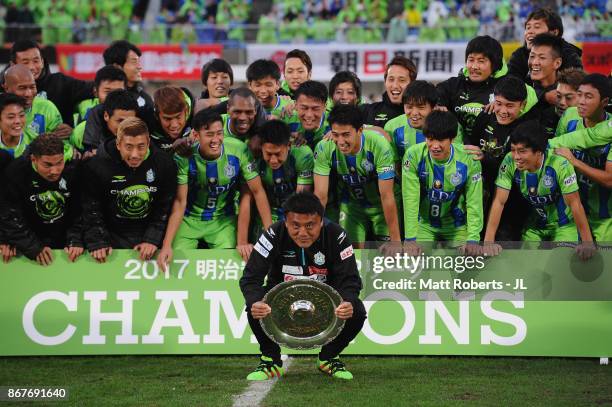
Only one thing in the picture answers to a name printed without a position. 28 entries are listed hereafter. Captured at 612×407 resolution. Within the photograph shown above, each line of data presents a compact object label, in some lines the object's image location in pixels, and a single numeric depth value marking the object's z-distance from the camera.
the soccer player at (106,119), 16.20
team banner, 15.06
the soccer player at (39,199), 15.25
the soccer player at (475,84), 17.44
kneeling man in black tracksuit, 13.09
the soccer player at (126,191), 15.52
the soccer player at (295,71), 19.16
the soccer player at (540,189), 15.41
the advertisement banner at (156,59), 46.47
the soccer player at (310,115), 16.86
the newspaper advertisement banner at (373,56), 45.53
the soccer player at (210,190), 15.98
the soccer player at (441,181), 15.48
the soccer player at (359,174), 15.75
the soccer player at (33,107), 17.61
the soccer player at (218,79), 18.69
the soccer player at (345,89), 17.91
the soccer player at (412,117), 16.47
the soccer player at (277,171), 15.74
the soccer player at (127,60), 19.30
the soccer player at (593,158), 16.00
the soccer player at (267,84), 17.78
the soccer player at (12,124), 16.27
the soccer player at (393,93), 17.80
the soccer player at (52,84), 19.25
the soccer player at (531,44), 18.41
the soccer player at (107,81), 17.81
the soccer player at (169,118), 16.14
